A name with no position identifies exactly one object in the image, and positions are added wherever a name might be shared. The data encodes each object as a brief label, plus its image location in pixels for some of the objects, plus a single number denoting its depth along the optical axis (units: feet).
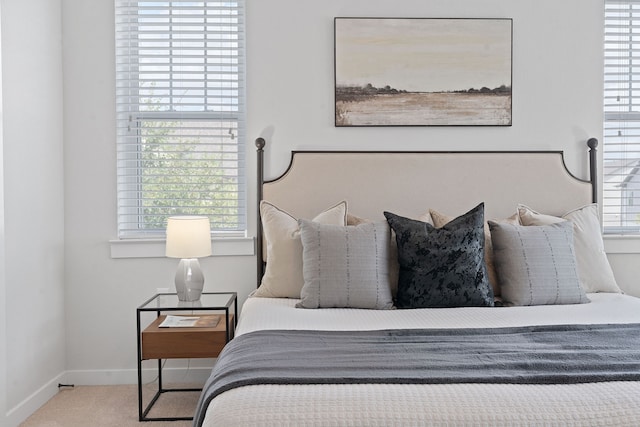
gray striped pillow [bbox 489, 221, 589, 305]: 9.20
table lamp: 10.12
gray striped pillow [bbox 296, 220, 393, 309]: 8.98
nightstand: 9.39
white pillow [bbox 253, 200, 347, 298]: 9.71
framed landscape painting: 11.30
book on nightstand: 9.73
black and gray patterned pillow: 8.97
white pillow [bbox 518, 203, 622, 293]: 10.06
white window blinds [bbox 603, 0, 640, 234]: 11.80
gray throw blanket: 5.58
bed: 5.21
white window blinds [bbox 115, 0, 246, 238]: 11.37
